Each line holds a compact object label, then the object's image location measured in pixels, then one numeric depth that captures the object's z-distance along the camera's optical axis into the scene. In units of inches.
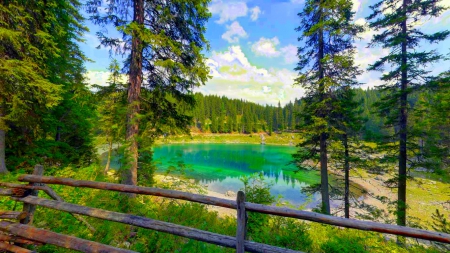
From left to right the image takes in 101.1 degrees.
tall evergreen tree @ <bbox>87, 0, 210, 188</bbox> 253.8
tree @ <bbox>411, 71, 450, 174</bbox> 348.5
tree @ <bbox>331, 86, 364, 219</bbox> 423.0
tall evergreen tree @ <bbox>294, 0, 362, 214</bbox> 407.8
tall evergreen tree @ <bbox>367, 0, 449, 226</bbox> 361.4
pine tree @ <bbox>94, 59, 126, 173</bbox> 260.5
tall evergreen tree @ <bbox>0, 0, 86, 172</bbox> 292.5
